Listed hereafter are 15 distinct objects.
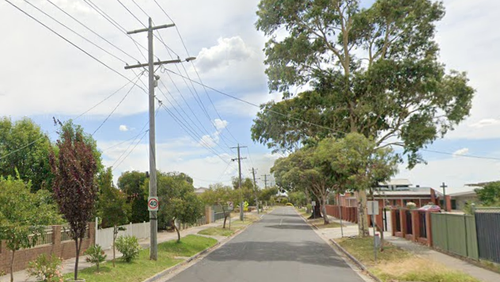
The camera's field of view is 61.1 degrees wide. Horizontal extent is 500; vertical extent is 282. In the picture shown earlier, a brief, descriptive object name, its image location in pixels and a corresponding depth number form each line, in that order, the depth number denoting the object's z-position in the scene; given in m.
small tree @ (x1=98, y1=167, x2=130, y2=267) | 16.39
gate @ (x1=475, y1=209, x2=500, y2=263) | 14.29
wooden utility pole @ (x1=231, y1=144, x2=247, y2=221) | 58.12
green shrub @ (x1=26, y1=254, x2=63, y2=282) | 11.10
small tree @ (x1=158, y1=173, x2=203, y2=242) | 21.84
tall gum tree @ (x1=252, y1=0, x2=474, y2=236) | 24.31
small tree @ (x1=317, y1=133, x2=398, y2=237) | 20.20
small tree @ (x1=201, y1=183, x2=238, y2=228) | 45.75
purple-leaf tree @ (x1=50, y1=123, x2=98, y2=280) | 11.91
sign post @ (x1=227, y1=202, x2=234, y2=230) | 40.09
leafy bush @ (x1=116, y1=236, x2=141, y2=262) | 15.98
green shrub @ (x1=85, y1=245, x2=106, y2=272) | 14.02
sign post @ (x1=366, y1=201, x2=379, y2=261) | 17.72
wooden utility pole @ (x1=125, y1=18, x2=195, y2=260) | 17.58
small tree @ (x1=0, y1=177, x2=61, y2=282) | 10.55
